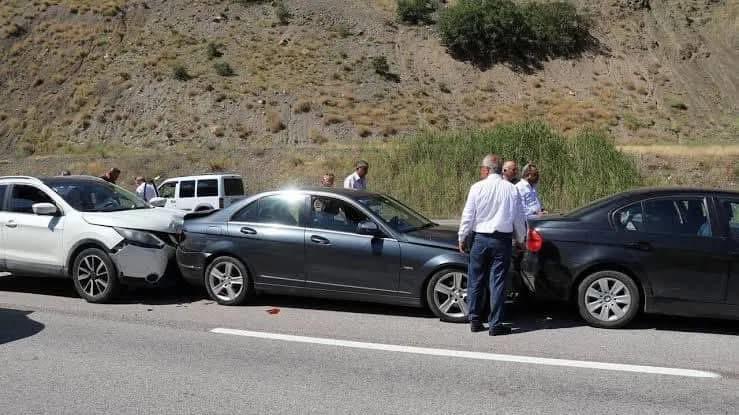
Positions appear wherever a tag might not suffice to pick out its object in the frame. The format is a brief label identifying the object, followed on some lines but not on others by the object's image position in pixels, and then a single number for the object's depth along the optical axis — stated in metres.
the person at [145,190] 14.52
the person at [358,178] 10.97
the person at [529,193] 8.77
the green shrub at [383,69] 50.84
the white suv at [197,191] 19.97
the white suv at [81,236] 8.15
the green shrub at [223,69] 48.50
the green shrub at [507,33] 55.03
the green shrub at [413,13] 58.97
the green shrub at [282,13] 56.66
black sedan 6.61
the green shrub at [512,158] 21.70
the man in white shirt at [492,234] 6.48
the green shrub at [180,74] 47.50
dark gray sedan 7.25
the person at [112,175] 12.57
